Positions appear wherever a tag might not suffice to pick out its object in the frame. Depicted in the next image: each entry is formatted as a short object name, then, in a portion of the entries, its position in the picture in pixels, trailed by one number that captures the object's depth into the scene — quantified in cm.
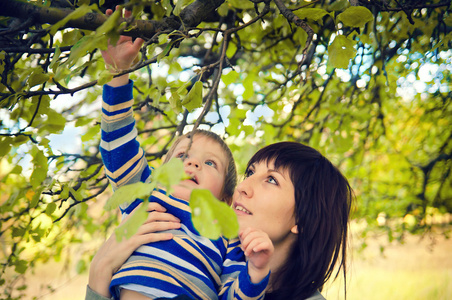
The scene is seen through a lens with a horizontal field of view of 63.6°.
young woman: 145
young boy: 125
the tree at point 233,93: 106
